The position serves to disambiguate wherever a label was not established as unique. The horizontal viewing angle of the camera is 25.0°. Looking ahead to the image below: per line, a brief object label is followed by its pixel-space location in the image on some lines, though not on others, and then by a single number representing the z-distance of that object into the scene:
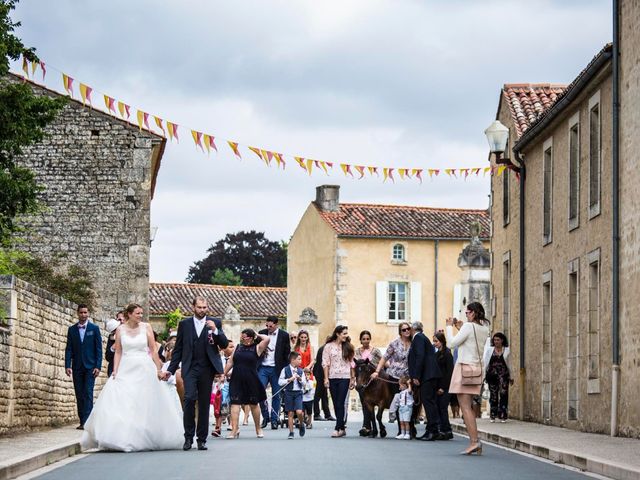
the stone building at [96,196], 36.75
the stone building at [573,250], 20.97
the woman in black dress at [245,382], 21.41
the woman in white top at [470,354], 17.23
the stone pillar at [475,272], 36.34
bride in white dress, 17.58
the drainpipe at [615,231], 21.19
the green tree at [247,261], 99.06
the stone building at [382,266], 62.09
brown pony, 21.67
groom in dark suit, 17.98
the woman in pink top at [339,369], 22.05
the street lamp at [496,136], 26.62
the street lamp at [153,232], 43.14
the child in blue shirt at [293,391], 21.70
